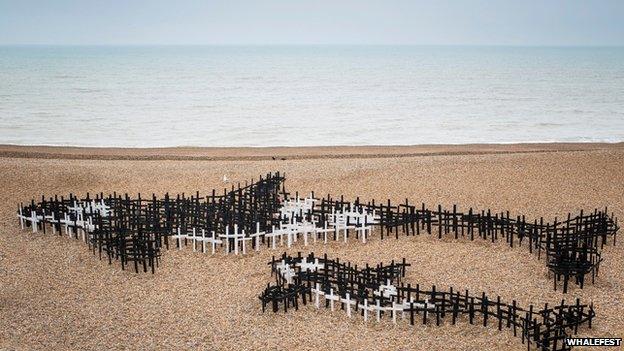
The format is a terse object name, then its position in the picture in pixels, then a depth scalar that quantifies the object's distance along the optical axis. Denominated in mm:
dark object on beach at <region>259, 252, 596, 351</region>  12969
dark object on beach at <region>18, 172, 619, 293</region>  17672
